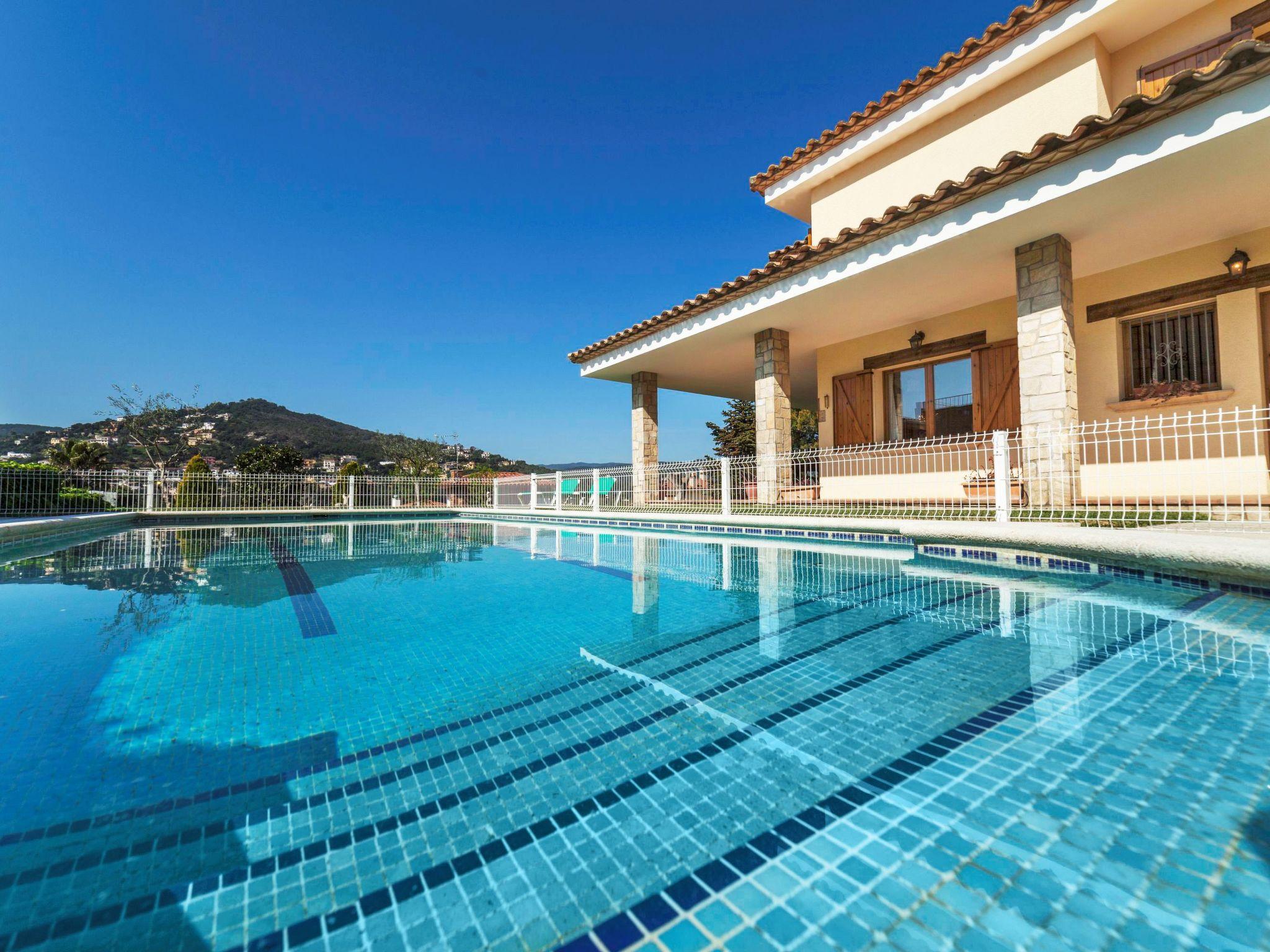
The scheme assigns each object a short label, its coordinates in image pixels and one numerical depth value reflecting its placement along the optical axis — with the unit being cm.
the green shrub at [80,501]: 1274
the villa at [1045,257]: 525
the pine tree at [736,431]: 2466
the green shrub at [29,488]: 1156
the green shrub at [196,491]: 1502
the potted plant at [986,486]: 683
